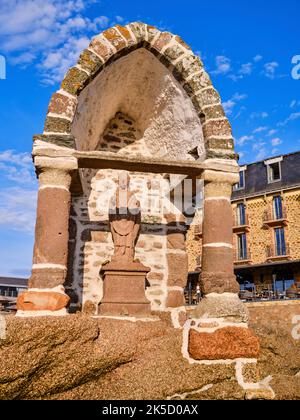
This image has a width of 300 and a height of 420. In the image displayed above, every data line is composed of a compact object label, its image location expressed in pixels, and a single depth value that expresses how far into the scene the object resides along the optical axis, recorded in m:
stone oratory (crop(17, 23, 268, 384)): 3.98
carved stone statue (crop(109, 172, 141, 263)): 5.93
